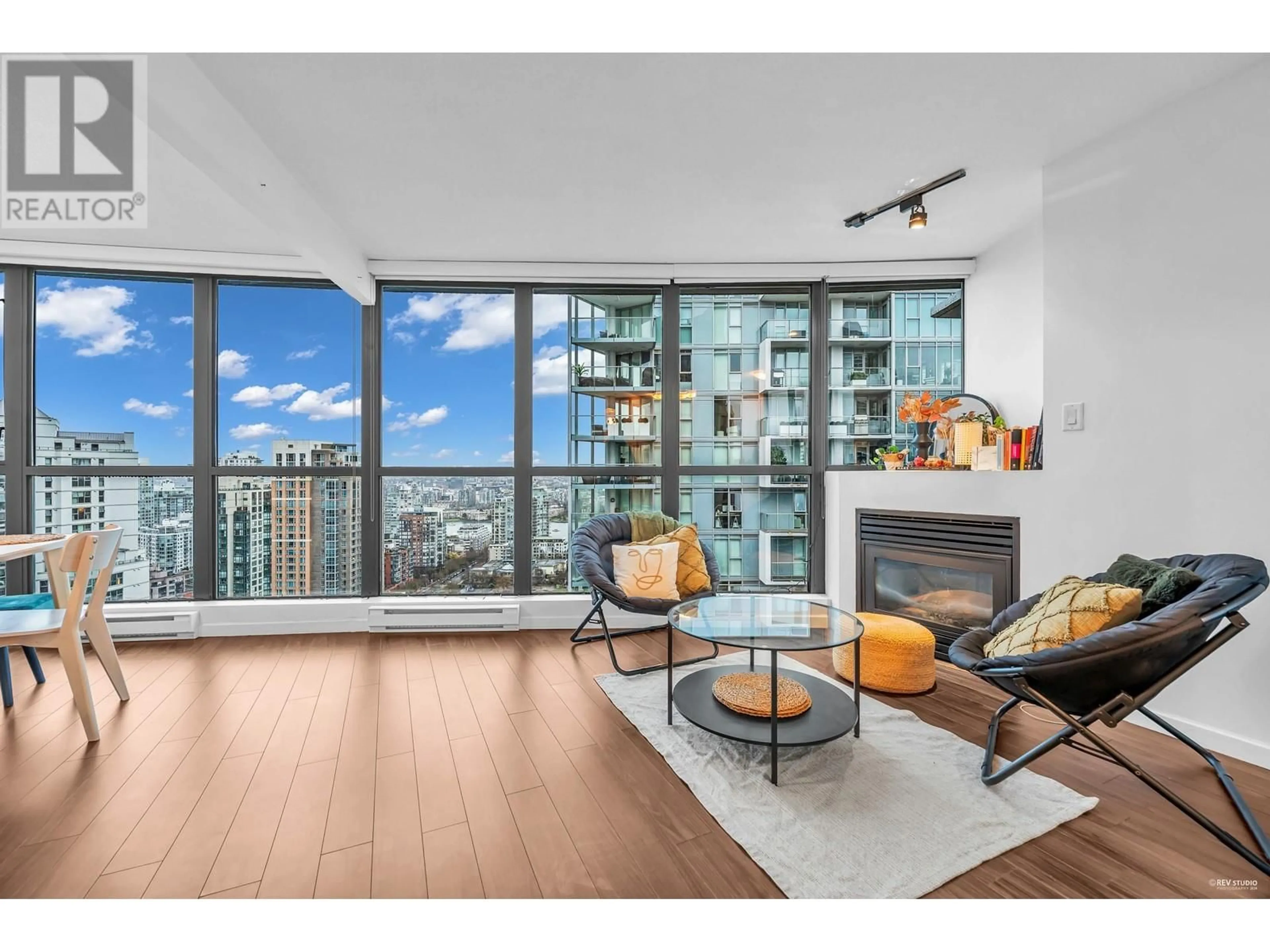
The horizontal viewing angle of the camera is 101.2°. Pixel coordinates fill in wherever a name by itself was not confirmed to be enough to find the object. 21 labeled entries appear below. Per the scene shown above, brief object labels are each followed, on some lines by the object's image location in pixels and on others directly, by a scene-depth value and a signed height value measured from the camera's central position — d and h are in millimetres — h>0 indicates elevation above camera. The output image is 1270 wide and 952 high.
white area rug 1469 -1100
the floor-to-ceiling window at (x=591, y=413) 3926 +469
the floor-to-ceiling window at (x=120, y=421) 3516 +356
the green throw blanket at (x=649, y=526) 3541 -346
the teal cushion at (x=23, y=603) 2568 -643
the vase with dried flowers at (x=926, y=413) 3418 +416
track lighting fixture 2578 +1441
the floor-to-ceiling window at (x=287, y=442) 3693 +230
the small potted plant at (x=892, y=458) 3455 +119
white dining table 2439 -471
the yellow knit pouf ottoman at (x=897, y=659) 2598 -919
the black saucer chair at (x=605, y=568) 2824 -572
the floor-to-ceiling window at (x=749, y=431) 3896 +330
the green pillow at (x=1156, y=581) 1756 -372
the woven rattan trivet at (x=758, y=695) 2090 -924
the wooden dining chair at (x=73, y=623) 2148 -640
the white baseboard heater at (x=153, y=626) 3424 -1012
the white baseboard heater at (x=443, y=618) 3609 -998
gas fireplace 2893 -559
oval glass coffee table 1969 -670
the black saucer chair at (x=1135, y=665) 1532 -579
